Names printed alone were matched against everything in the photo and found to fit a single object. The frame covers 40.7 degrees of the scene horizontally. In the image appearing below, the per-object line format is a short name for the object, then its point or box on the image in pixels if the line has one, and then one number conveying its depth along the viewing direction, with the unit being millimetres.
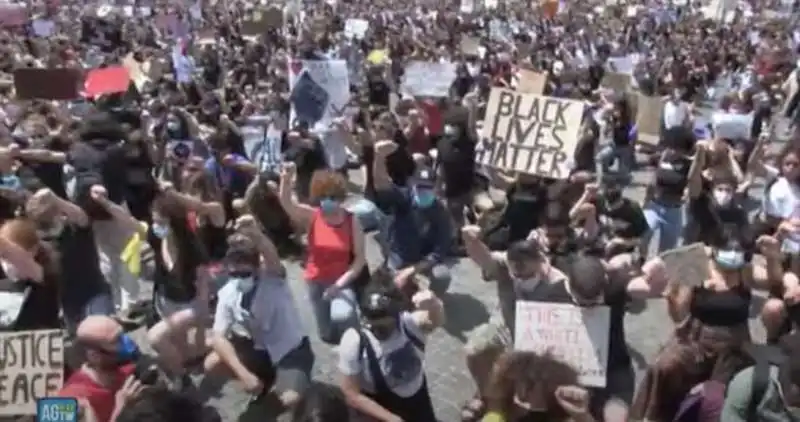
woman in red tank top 6574
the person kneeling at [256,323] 5848
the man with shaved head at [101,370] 4621
